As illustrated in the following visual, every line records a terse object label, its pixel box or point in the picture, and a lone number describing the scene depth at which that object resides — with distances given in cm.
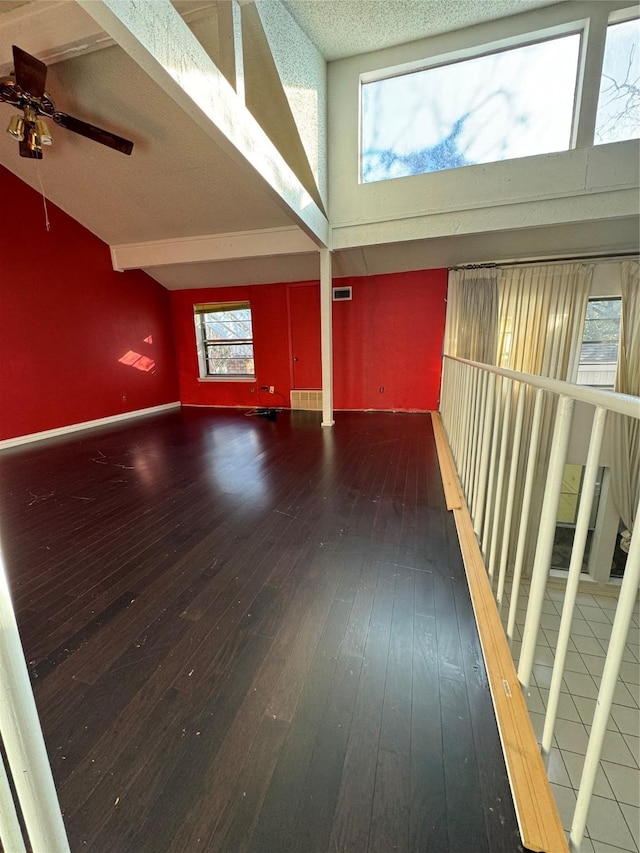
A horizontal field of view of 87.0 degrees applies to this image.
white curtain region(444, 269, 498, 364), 481
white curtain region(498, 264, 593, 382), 456
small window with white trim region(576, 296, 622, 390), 468
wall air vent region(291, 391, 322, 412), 588
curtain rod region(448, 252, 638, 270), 434
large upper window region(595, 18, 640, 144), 336
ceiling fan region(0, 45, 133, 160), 228
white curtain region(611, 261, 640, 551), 439
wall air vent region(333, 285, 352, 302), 547
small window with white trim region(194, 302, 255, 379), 619
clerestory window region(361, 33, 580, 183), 353
